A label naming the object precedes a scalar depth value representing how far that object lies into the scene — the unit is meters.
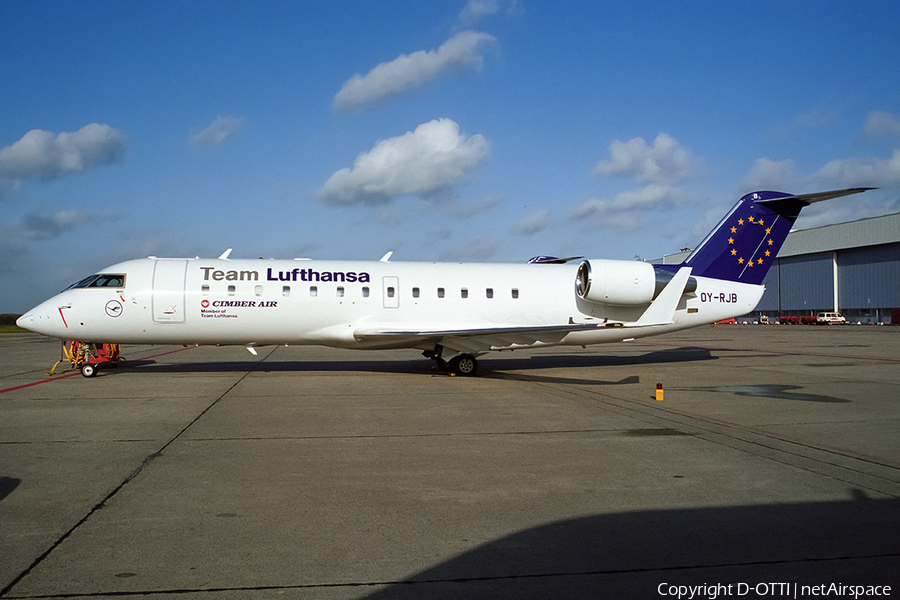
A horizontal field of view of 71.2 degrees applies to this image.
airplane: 16.64
